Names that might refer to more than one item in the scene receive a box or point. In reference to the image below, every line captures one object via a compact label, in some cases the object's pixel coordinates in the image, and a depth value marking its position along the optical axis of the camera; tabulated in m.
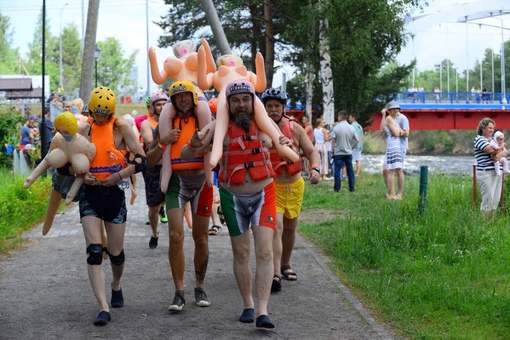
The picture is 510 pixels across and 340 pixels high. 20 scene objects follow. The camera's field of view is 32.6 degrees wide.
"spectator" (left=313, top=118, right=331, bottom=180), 24.80
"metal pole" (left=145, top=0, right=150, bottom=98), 77.69
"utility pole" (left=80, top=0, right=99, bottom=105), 19.22
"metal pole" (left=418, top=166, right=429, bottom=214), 11.85
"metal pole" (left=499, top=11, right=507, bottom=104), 60.04
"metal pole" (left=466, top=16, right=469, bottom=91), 86.05
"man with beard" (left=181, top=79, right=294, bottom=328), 7.18
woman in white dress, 17.53
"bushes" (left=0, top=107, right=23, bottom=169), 20.14
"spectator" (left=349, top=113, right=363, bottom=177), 24.66
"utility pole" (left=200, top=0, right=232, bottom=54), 17.25
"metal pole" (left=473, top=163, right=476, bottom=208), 13.72
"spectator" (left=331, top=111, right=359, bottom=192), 20.47
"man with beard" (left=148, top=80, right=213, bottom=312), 7.69
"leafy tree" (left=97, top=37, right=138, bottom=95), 104.06
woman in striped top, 12.92
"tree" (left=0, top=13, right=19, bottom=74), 104.00
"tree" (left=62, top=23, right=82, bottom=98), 121.25
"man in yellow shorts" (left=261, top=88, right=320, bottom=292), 8.60
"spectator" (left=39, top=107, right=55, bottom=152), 20.36
